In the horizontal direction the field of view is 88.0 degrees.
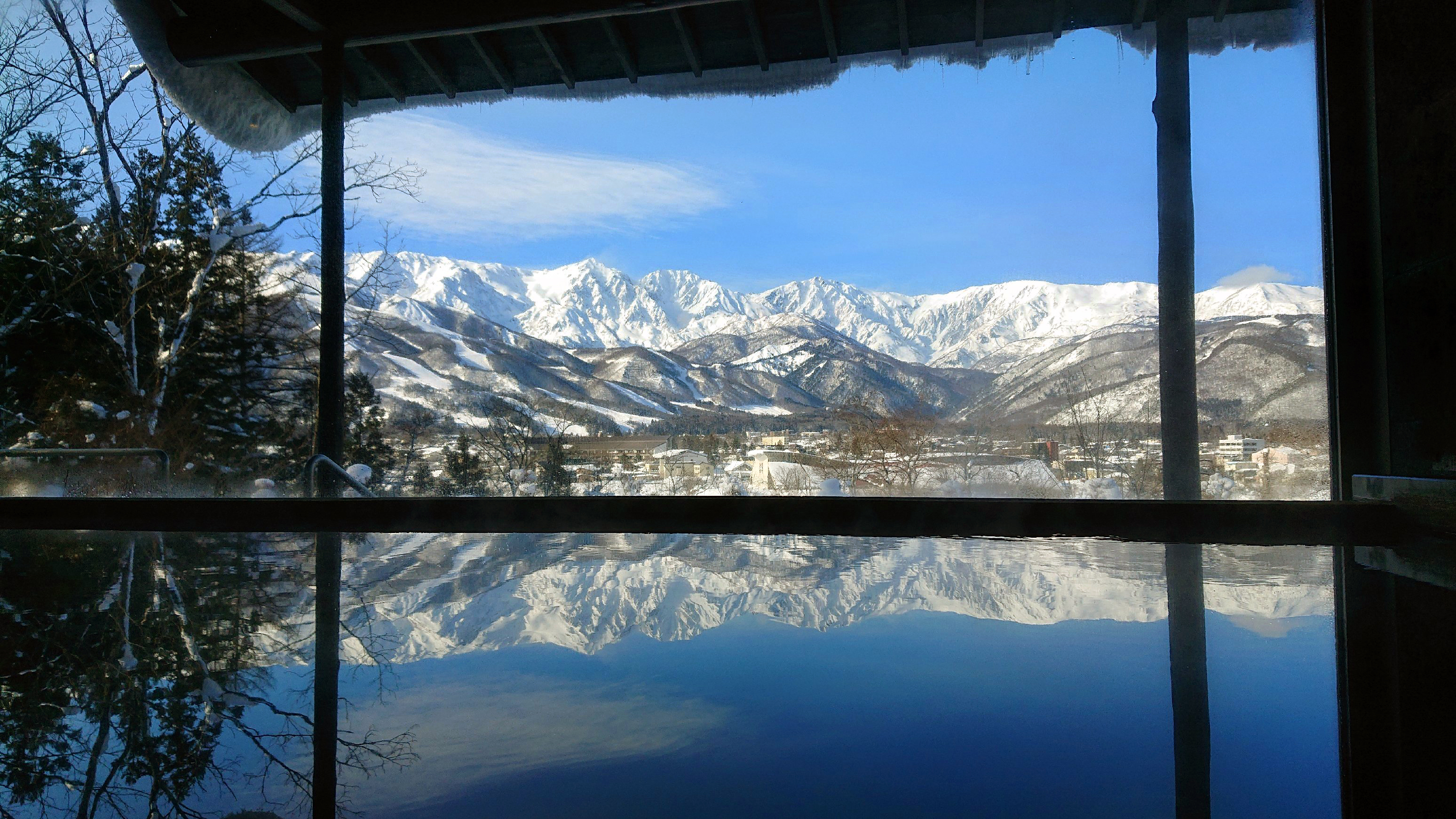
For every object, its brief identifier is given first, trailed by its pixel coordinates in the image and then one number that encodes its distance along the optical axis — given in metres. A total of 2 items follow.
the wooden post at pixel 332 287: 2.39
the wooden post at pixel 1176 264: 2.36
